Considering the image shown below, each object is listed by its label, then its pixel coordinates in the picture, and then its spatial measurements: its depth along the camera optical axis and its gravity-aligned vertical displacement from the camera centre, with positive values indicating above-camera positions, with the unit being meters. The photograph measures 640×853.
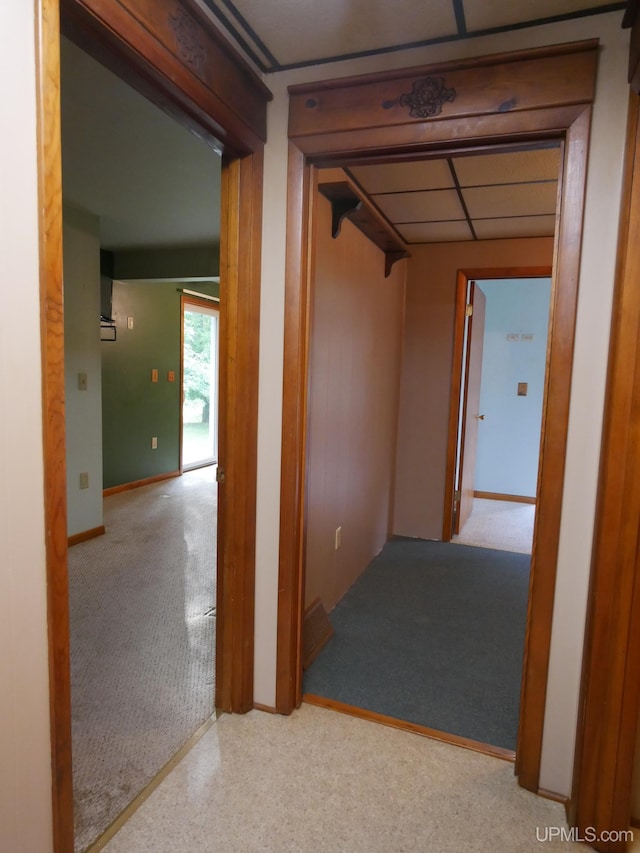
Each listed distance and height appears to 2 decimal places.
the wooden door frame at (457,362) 3.75 +0.17
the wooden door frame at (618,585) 1.30 -0.51
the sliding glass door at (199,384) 6.30 -0.10
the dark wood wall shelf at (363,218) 2.37 +0.88
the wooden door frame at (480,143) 1.43 +0.73
